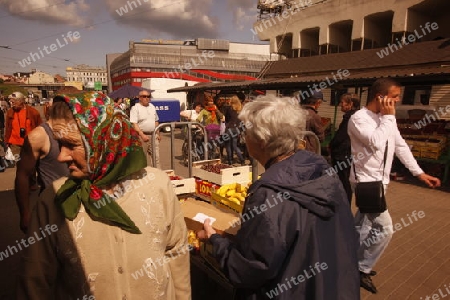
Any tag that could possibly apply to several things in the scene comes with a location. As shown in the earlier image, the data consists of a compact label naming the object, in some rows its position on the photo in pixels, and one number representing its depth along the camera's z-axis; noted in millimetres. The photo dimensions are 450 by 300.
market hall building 8727
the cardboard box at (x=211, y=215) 2617
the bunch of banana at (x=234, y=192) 3178
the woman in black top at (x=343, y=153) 4312
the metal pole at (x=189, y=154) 3738
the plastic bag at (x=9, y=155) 6877
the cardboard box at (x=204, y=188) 3656
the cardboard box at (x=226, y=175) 3609
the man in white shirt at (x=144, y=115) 6848
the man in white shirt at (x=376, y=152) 2682
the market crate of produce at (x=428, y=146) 7582
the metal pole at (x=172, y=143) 3646
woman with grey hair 1339
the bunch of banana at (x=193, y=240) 2745
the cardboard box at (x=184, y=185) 3471
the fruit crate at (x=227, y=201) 3001
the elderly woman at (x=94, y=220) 1377
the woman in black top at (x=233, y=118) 7721
